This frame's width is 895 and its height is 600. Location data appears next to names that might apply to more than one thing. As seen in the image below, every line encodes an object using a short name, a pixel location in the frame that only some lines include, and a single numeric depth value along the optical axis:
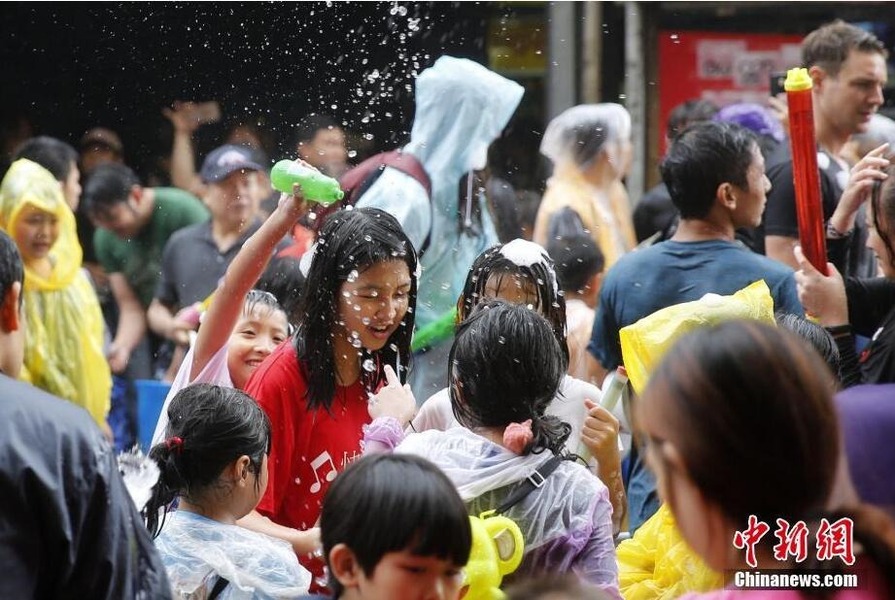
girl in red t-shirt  6.96
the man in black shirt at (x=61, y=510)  4.55
